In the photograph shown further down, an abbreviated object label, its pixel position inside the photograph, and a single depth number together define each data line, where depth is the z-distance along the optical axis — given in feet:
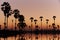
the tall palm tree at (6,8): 249.34
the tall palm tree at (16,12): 298.97
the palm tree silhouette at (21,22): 305.12
